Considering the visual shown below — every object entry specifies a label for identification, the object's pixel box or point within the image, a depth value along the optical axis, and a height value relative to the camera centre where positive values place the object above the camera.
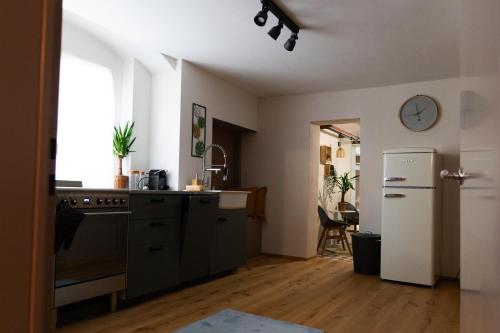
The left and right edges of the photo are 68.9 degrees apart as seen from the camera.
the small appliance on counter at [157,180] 3.80 -0.03
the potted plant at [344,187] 6.81 -0.10
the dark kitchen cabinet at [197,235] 3.27 -0.53
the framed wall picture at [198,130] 4.10 +0.55
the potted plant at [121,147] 3.43 +0.28
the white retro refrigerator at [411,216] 3.76 -0.35
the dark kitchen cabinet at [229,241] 3.71 -0.66
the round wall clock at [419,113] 4.32 +0.85
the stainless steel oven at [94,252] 2.31 -0.52
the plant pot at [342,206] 6.84 -0.46
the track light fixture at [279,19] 2.66 +1.25
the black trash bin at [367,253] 4.22 -0.82
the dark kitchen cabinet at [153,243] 2.79 -0.54
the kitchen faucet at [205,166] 4.20 +0.14
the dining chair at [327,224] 5.47 -0.64
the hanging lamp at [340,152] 7.68 +0.62
